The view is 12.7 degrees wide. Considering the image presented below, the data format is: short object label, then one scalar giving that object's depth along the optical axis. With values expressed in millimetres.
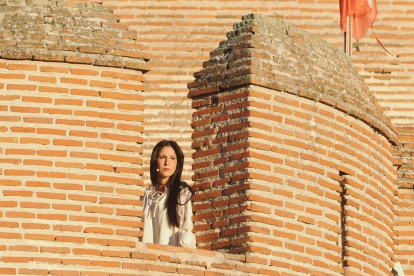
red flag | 21281
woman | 16484
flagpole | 20406
